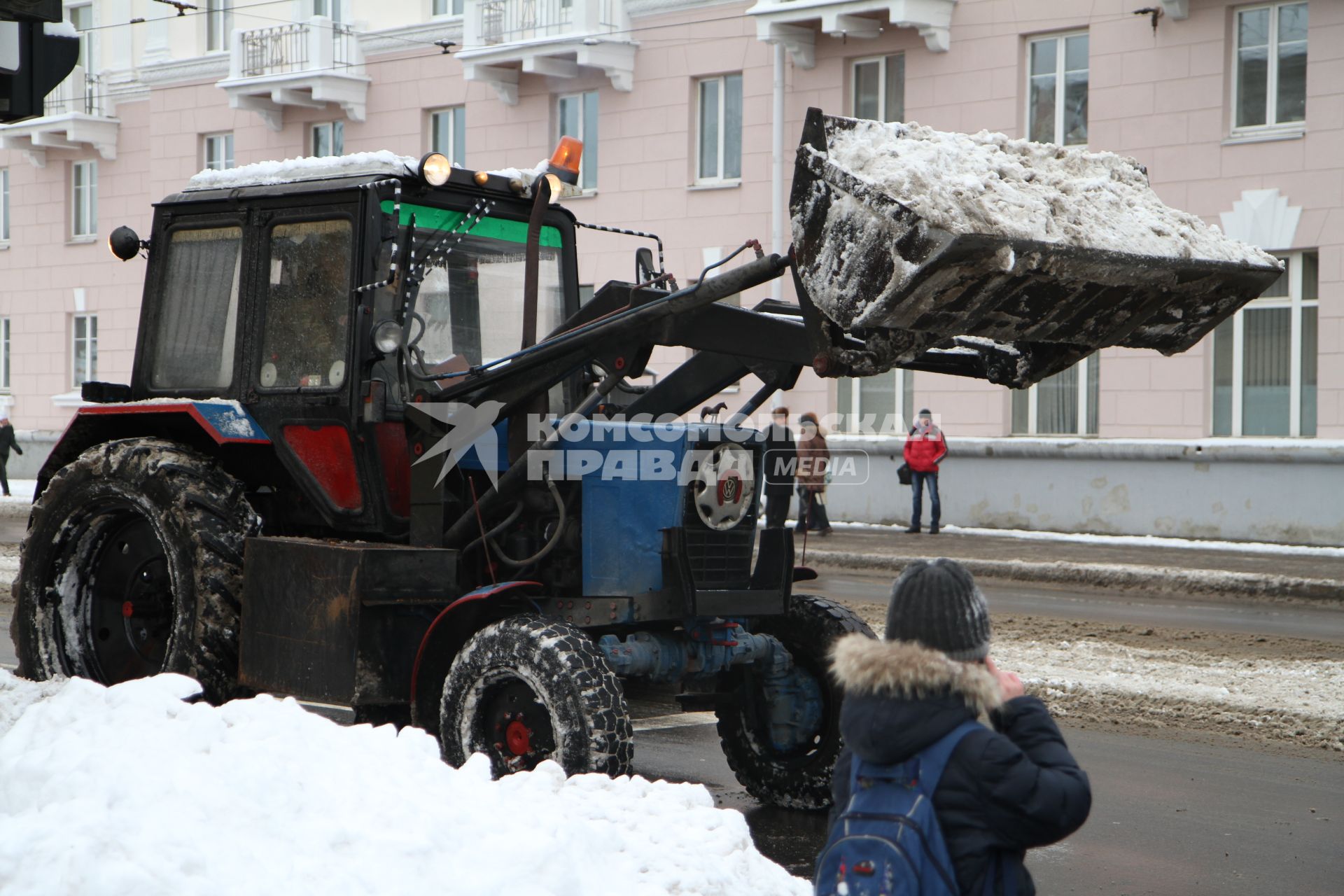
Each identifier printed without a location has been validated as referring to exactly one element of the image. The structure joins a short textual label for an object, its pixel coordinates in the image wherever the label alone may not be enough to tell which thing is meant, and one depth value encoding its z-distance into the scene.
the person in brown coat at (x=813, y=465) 19.91
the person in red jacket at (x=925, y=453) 20.27
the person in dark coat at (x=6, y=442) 27.77
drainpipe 22.28
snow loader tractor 5.87
